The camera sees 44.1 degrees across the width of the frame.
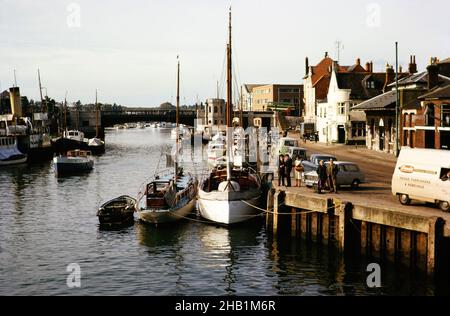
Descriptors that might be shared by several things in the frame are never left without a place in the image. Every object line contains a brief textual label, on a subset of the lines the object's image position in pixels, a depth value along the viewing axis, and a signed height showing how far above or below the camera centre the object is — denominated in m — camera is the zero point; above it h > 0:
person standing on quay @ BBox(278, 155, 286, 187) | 37.46 -3.65
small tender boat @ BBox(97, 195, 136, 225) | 38.16 -6.58
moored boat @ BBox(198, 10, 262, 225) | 35.81 -5.45
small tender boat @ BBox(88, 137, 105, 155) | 110.19 -5.59
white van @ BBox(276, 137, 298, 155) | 66.94 -3.18
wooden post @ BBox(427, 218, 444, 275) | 23.94 -5.52
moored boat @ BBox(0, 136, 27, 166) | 83.44 -5.23
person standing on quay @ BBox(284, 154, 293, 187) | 36.88 -3.31
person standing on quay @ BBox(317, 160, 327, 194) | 33.52 -3.70
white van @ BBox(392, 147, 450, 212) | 26.83 -3.13
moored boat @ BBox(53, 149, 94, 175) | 70.94 -5.89
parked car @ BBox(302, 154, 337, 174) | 40.94 -3.59
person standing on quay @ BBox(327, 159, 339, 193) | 34.00 -3.67
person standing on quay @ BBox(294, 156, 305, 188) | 37.16 -3.95
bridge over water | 160.00 -0.30
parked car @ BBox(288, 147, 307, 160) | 54.72 -3.62
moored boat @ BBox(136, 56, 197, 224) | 36.97 -5.98
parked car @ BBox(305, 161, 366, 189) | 35.91 -4.00
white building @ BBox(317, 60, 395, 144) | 80.31 +2.60
